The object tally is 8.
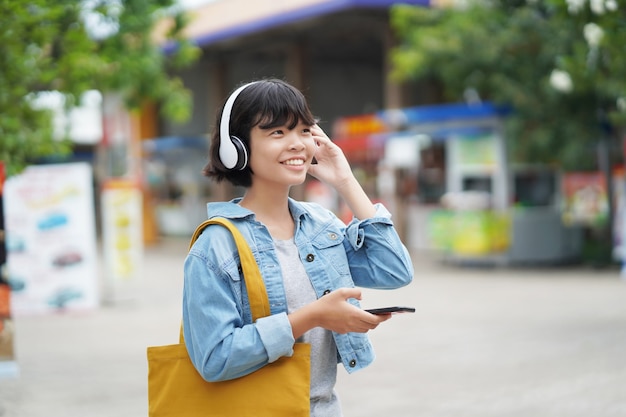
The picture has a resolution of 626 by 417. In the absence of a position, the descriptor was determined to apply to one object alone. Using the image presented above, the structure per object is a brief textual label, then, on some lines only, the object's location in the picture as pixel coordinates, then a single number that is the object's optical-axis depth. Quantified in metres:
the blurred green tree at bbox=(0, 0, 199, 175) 6.84
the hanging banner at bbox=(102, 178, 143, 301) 11.85
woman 1.96
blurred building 20.28
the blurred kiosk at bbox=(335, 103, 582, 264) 15.73
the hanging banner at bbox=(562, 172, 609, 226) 16.22
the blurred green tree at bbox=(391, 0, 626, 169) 14.27
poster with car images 10.55
